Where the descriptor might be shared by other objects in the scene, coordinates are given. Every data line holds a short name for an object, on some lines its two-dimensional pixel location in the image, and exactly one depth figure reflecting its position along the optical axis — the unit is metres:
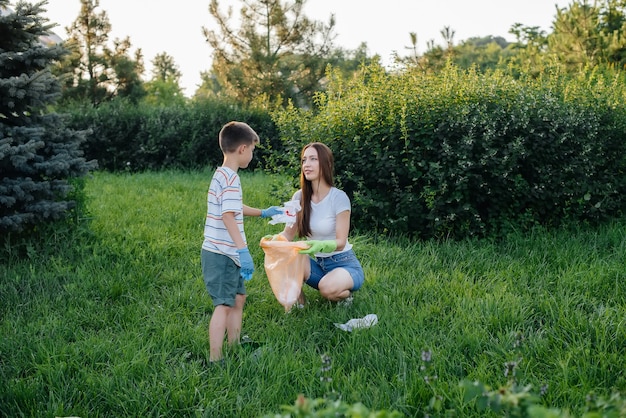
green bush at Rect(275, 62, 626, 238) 5.67
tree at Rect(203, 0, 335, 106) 19.61
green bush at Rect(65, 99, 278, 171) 13.01
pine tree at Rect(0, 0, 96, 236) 5.14
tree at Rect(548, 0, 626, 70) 14.39
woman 4.18
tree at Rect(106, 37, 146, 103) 21.38
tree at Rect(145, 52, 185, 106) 27.67
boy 3.38
